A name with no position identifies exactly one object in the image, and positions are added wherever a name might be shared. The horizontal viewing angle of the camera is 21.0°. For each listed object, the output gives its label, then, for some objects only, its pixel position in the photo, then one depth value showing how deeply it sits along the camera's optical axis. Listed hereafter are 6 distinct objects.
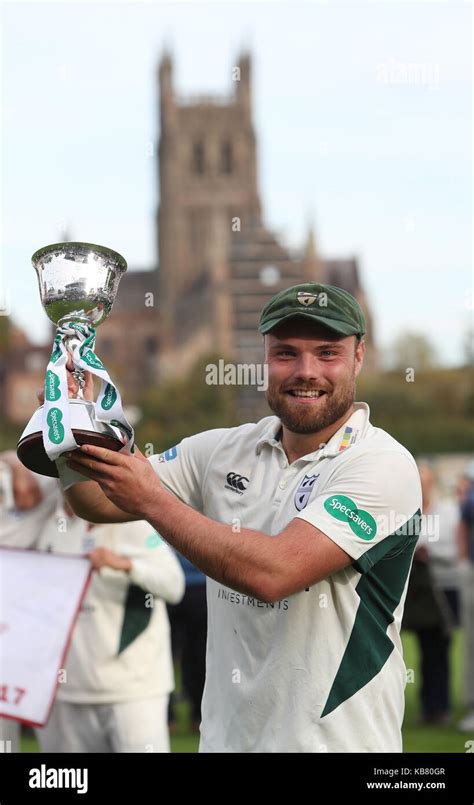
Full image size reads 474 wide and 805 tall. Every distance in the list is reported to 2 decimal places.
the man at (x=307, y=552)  3.31
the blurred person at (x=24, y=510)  6.95
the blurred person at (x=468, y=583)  10.50
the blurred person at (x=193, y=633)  10.67
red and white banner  6.36
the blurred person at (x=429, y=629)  10.43
